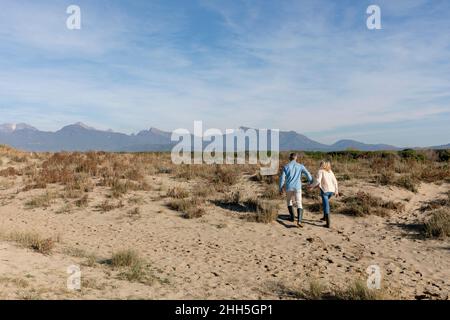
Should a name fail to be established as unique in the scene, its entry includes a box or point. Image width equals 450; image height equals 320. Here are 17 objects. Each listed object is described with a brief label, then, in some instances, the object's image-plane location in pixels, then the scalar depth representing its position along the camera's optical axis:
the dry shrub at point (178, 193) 14.55
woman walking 11.16
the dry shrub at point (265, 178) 16.38
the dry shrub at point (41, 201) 13.78
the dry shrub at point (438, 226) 9.89
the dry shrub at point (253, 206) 11.79
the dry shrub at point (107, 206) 13.14
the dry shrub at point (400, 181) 14.56
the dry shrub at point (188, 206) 12.45
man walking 11.22
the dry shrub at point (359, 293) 6.07
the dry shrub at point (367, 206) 12.22
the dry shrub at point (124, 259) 8.03
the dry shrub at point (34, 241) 8.70
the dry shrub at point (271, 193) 14.17
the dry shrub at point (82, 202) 13.62
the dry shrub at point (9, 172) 18.73
